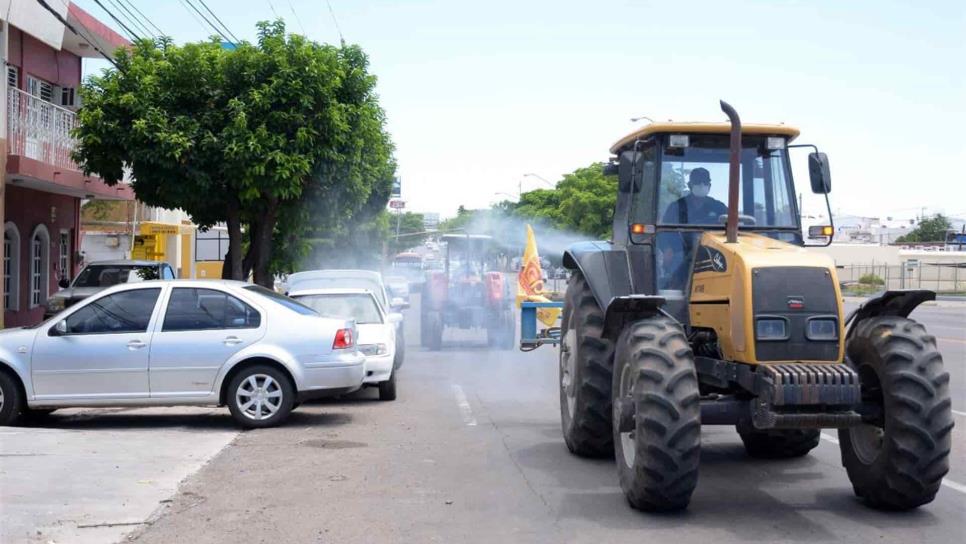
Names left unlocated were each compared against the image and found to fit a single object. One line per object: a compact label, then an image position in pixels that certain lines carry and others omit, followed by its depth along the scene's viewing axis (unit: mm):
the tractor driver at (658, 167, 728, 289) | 8844
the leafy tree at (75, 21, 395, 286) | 18844
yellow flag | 22297
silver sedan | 11539
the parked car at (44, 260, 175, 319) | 20484
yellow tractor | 7145
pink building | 20297
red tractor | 23781
